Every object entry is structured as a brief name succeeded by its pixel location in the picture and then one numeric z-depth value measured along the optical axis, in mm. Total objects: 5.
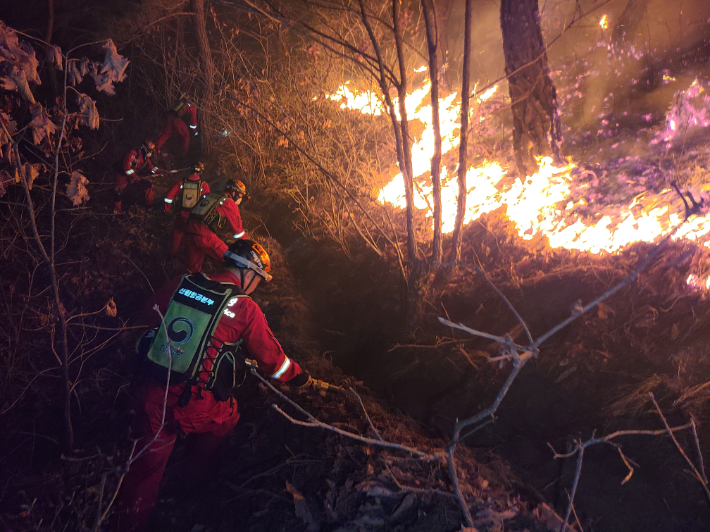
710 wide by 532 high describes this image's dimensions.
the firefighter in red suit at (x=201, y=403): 2920
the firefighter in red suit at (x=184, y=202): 6387
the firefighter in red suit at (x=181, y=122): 8961
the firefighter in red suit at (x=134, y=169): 7629
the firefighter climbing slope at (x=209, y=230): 5887
